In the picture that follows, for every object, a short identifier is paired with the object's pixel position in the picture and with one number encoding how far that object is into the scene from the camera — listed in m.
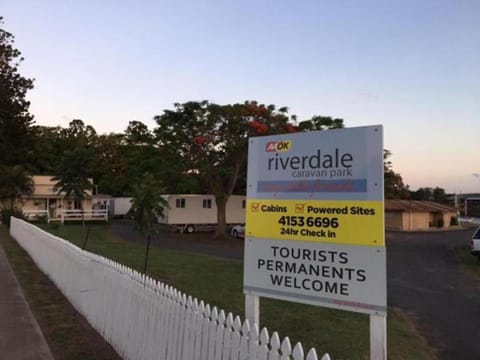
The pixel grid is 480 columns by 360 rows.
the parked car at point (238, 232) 34.38
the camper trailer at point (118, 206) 59.75
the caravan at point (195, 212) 38.69
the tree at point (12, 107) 21.09
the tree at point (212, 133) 31.16
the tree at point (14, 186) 46.41
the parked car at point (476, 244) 21.74
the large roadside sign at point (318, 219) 3.84
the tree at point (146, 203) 12.59
